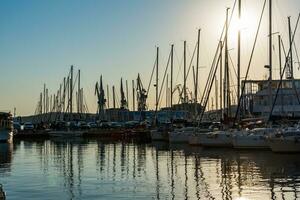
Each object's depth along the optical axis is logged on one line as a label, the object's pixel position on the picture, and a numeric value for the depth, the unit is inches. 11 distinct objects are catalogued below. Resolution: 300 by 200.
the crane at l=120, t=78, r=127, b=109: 5519.2
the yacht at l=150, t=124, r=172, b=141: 3277.6
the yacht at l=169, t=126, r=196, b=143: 2906.0
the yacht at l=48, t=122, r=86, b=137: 4330.7
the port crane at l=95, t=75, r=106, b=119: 5498.0
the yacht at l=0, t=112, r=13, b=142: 3442.4
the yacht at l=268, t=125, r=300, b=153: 1926.7
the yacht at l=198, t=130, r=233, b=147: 2385.6
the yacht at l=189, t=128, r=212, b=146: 2591.0
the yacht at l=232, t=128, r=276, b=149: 2144.4
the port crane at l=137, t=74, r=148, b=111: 5088.6
